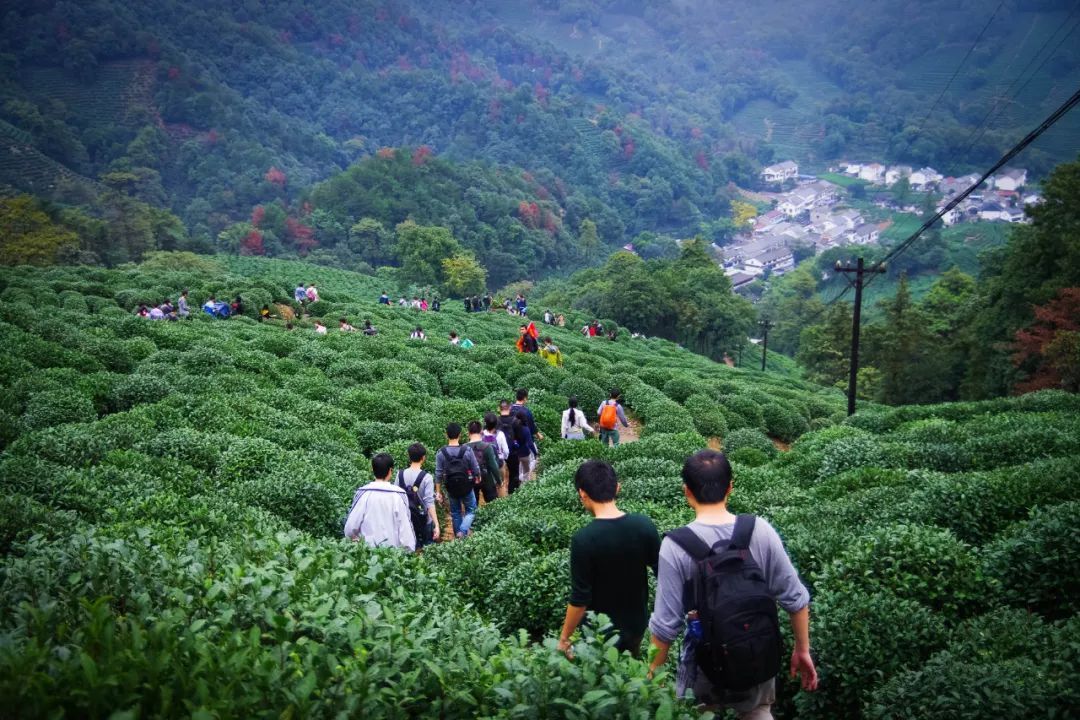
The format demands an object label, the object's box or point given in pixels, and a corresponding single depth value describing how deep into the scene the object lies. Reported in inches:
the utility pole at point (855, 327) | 953.5
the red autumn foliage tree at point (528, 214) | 4055.1
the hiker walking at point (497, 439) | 396.2
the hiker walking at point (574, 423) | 498.9
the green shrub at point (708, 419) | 735.1
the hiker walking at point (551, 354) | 830.8
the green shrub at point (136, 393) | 475.5
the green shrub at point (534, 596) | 242.2
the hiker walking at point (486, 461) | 359.3
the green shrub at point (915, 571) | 215.9
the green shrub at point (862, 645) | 187.2
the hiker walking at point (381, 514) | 258.2
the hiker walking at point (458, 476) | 333.7
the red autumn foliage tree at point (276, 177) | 4315.9
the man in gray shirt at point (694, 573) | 146.6
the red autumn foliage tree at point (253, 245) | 3142.2
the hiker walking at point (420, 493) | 298.2
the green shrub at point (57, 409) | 405.1
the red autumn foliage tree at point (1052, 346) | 976.9
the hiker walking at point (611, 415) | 519.8
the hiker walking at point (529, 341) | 831.1
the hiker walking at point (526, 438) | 440.8
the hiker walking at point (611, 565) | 164.1
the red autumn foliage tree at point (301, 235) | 3289.9
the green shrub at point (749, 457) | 514.3
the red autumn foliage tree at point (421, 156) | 4052.7
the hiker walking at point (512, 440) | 436.8
